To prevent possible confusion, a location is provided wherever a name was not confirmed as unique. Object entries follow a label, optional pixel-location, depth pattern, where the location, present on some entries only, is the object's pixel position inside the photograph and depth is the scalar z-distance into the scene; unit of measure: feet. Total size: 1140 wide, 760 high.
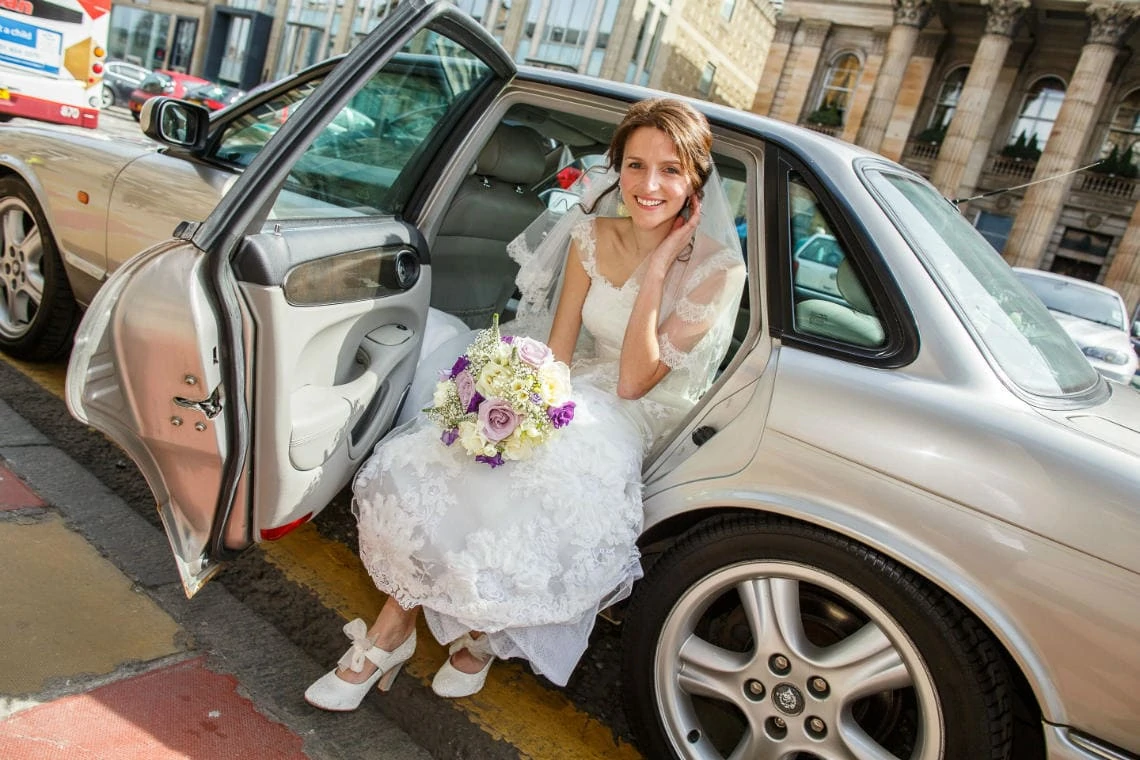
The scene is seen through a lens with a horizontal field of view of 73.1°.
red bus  33.83
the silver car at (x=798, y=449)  4.89
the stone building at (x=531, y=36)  100.37
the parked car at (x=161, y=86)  71.15
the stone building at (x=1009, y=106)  71.92
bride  6.19
